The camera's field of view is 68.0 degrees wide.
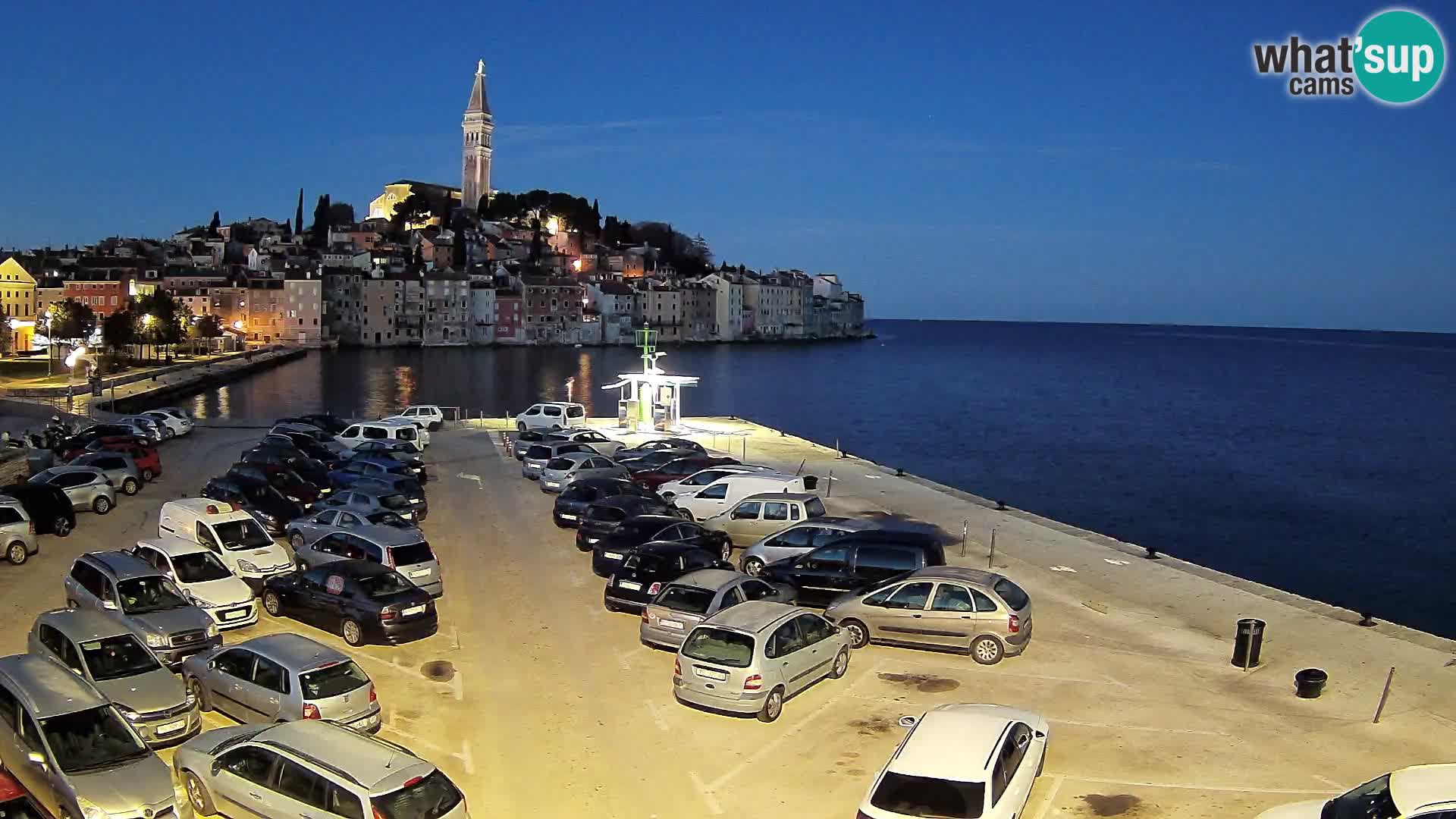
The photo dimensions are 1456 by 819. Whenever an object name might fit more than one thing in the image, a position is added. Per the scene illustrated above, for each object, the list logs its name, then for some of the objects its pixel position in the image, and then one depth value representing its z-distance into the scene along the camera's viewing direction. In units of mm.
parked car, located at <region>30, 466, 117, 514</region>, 23281
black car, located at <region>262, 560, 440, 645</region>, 14648
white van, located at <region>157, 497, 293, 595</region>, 17375
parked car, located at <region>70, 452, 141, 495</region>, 26047
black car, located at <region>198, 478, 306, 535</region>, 22016
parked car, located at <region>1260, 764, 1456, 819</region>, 7641
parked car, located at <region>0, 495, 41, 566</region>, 18688
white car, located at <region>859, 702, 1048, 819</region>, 8723
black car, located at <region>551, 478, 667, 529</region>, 22859
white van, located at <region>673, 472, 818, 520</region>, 23656
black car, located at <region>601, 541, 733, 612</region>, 16500
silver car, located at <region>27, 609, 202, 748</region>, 10922
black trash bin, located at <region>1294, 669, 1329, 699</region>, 13523
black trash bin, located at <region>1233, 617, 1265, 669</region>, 14844
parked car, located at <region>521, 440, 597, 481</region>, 29359
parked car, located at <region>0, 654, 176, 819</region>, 8820
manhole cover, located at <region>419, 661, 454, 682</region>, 13797
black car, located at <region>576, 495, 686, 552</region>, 20625
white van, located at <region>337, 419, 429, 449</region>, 34656
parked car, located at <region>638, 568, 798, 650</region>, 14562
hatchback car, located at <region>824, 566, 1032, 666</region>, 14500
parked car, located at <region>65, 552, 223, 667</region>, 13445
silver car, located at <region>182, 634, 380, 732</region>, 11055
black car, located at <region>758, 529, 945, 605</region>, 16938
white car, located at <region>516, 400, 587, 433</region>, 40812
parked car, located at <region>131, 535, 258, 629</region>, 15102
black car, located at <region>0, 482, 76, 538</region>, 21125
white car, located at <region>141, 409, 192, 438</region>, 37750
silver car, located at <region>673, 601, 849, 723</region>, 12195
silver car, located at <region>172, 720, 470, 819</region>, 8414
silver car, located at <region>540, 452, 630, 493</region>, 27156
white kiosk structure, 43156
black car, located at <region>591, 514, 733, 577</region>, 18797
